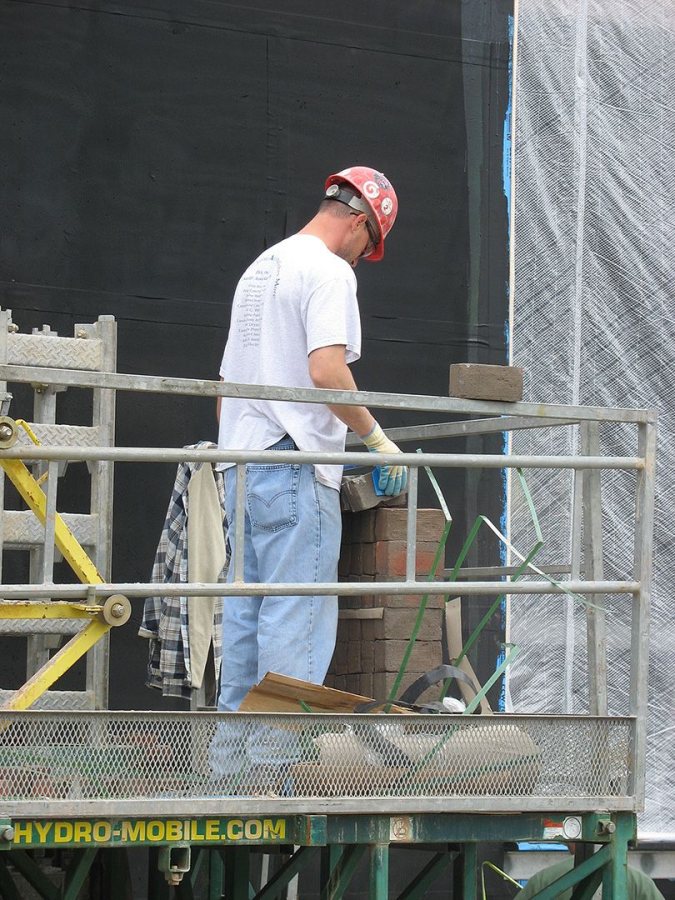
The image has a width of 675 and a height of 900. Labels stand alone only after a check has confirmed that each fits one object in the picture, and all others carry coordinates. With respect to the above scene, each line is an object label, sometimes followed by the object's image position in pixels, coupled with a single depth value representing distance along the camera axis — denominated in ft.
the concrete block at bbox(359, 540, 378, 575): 35.70
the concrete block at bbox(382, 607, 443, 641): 34.96
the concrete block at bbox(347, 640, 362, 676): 35.73
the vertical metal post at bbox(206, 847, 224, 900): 39.93
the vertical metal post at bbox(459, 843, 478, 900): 33.76
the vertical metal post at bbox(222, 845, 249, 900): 36.52
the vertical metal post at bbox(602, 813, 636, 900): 30.86
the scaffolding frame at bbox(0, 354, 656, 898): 27.12
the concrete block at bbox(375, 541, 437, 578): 35.14
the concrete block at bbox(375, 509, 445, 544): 34.96
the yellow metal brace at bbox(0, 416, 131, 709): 28.04
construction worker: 30.91
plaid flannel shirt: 37.60
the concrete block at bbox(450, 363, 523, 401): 30.81
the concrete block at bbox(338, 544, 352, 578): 36.73
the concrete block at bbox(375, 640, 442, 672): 34.58
